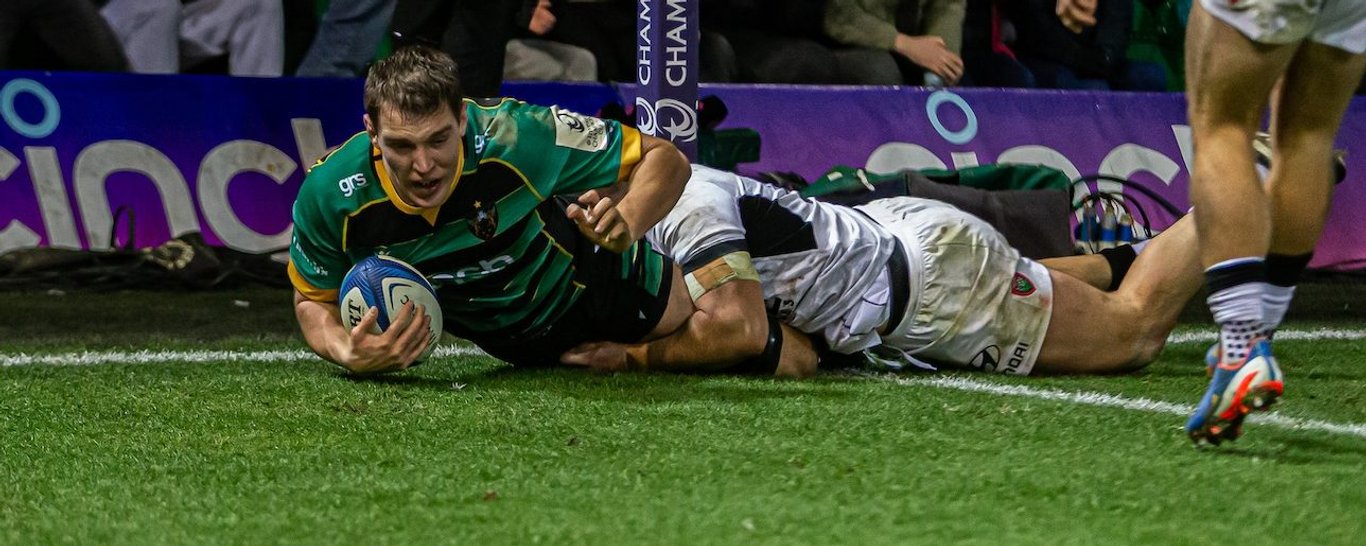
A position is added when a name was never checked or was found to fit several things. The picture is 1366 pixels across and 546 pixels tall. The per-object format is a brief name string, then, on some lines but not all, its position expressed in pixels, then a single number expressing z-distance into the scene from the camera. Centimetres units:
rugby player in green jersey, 867
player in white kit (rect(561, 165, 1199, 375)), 1008
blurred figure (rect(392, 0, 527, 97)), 1403
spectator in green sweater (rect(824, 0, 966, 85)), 1806
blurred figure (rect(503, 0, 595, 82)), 1703
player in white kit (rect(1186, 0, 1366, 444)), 695
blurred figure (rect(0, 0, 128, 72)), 1605
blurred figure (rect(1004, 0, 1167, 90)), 2028
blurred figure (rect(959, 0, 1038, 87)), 1983
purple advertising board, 1505
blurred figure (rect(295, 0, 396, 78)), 1756
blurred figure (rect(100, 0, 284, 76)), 1702
